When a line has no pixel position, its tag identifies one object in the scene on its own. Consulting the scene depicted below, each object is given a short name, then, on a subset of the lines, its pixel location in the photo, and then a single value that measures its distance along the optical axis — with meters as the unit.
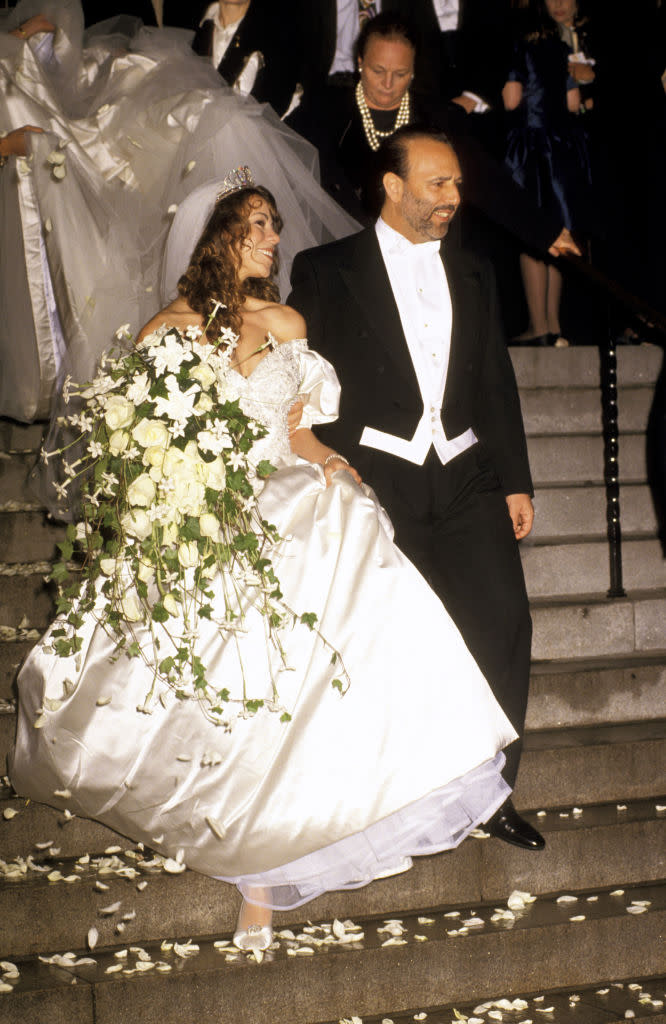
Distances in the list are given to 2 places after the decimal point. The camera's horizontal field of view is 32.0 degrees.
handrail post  4.46
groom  3.36
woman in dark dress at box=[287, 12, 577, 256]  4.75
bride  2.87
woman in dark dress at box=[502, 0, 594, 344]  5.86
